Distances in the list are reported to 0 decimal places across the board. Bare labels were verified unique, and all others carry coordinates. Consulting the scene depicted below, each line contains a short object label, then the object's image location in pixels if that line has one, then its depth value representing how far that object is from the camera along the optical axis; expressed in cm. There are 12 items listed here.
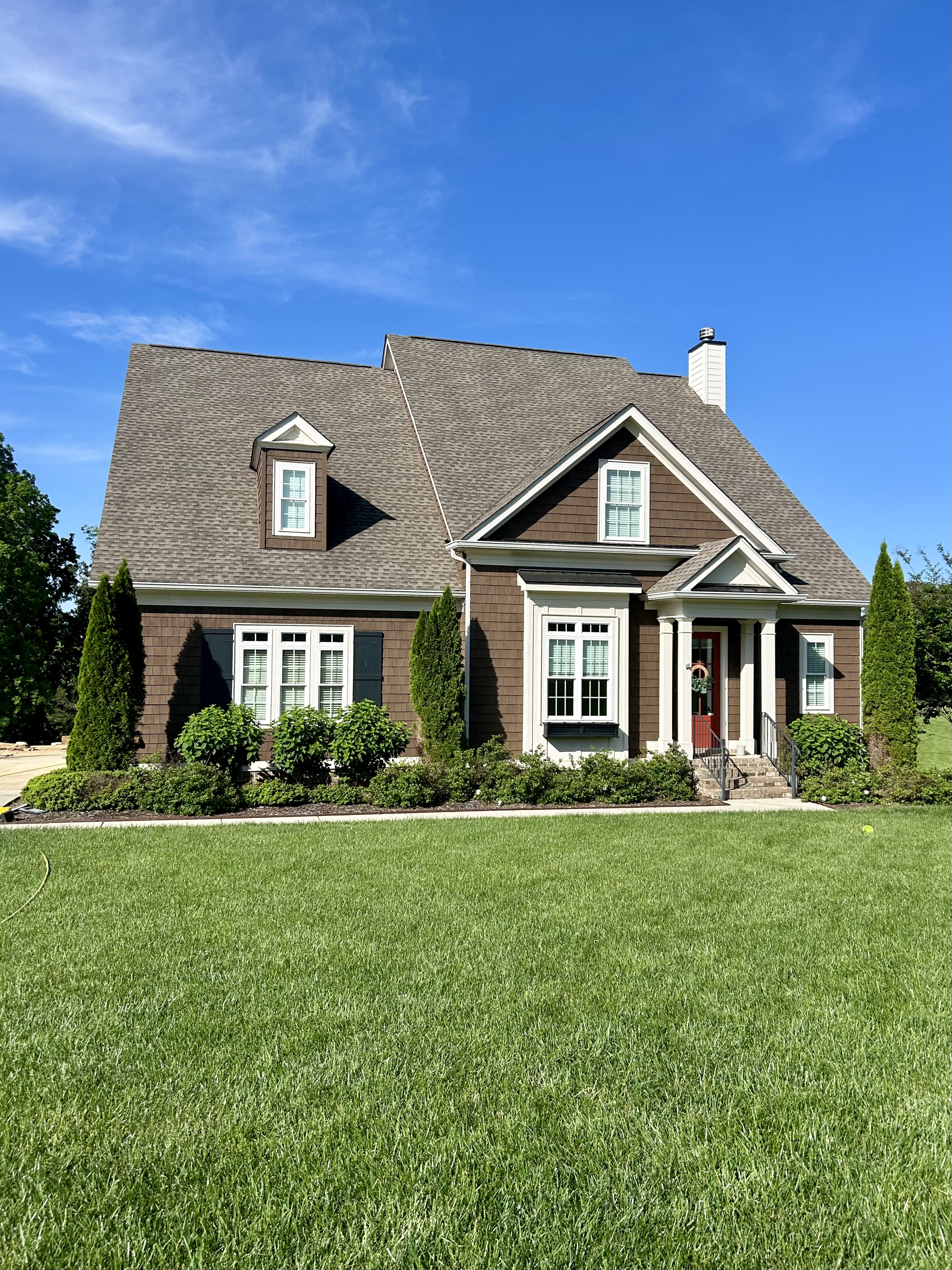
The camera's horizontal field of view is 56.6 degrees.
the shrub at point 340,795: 1443
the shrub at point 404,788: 1434
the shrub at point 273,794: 1419
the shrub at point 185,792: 1345
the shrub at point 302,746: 1514
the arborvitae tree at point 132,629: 1481
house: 1680
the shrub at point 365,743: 1514
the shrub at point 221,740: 1492
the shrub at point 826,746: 1772
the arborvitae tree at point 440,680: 1619
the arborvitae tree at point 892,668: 1756
